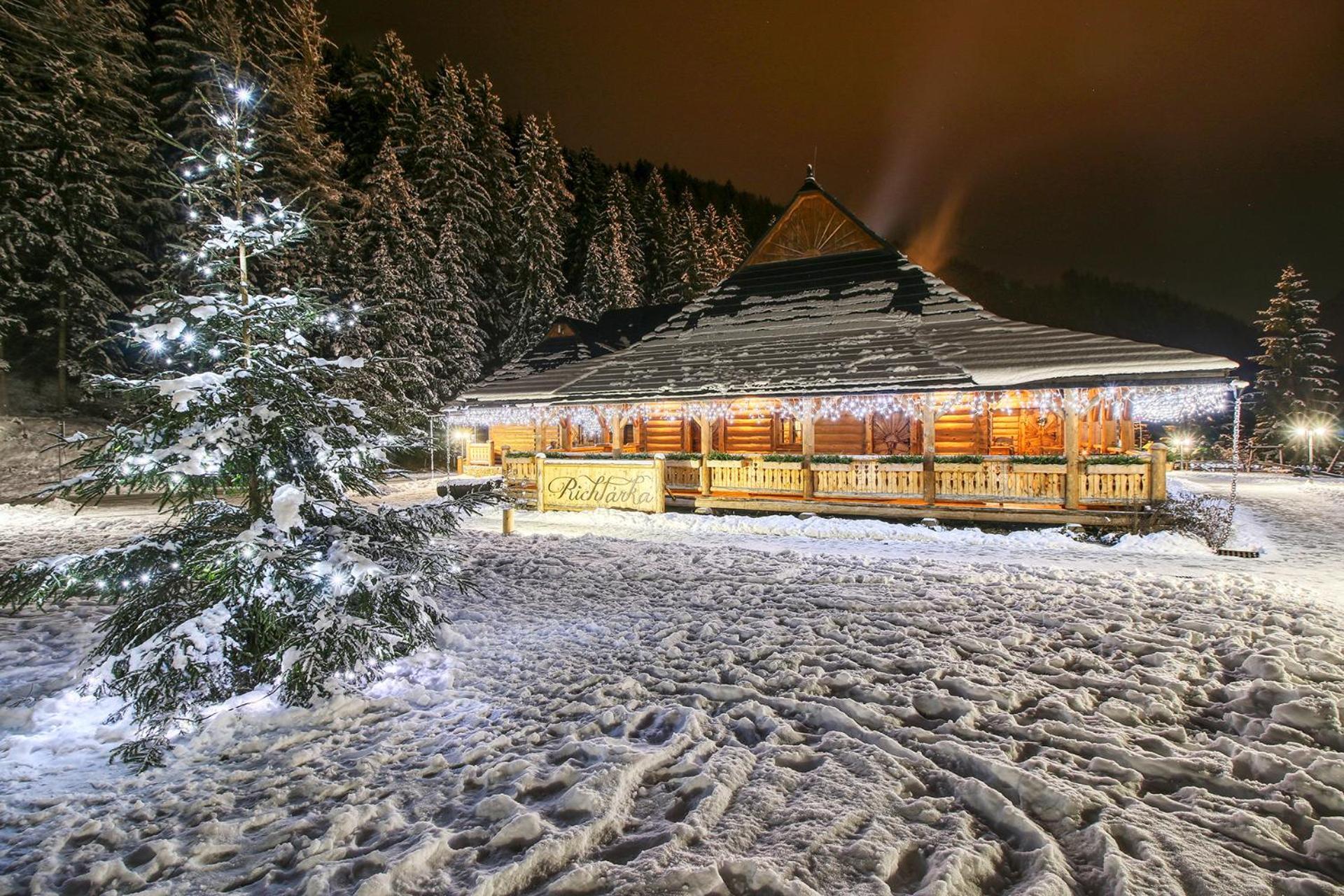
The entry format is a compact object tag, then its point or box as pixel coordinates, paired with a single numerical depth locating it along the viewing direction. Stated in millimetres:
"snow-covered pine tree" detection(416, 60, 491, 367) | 38625
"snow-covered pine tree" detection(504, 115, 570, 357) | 41594
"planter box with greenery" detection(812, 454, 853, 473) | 14688
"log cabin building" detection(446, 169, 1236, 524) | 12641
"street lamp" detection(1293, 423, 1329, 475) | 28130
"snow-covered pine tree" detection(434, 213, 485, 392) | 36281
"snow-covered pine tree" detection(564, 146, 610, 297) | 48250
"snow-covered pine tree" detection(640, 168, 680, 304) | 48656
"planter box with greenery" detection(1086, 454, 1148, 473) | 12242
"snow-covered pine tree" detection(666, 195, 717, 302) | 45281
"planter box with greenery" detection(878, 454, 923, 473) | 13930
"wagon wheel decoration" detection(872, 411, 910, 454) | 20125
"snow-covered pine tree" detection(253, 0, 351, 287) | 29781
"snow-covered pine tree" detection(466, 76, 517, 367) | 43219
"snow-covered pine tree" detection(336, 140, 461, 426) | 31562
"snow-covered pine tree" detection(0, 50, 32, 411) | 23922
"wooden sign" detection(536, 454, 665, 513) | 14977
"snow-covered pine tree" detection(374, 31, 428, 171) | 39688
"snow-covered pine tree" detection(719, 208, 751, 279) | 49906
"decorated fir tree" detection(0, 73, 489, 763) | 4277
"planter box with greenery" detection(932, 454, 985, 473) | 13461
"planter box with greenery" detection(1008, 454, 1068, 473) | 12820
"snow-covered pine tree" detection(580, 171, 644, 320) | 42125
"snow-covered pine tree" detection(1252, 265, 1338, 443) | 36375
